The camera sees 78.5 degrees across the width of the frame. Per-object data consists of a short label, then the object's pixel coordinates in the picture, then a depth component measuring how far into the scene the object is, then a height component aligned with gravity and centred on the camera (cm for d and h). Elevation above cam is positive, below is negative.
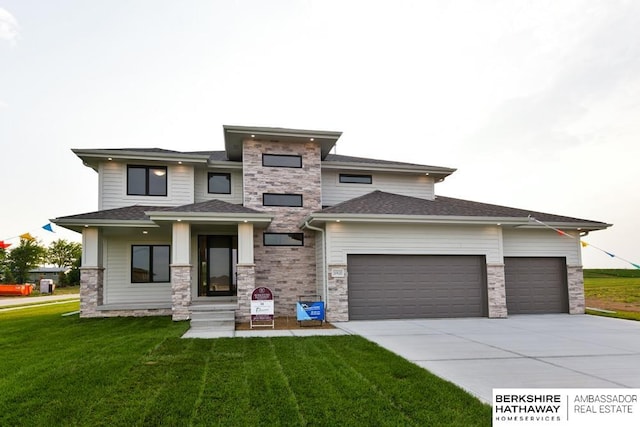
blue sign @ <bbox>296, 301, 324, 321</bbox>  1093 -164
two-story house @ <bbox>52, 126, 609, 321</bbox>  1214 +35
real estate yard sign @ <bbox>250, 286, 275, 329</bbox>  1082 -150
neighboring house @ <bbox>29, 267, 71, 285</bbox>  5075 -218
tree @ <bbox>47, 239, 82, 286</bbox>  5203 +40
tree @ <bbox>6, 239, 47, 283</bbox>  3919 -30
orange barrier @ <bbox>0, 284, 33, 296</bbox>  2931 -244
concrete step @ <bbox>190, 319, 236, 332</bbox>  1052 -195
